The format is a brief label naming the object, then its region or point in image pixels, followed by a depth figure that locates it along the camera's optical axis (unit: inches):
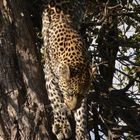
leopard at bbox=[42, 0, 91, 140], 370.0
